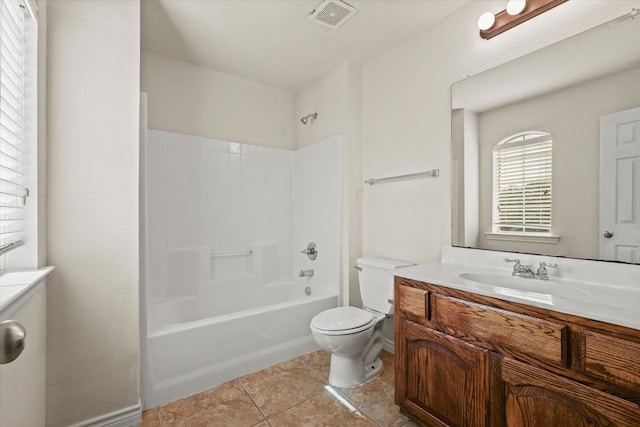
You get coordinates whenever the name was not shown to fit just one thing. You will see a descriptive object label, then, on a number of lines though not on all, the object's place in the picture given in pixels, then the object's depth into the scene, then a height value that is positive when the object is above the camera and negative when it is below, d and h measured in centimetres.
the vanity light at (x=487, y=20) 166 +104
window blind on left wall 110 +35
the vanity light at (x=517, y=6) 156 +105
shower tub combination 189 -38
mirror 130 +39
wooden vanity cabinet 94 -56
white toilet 187 -72
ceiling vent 187 +126
